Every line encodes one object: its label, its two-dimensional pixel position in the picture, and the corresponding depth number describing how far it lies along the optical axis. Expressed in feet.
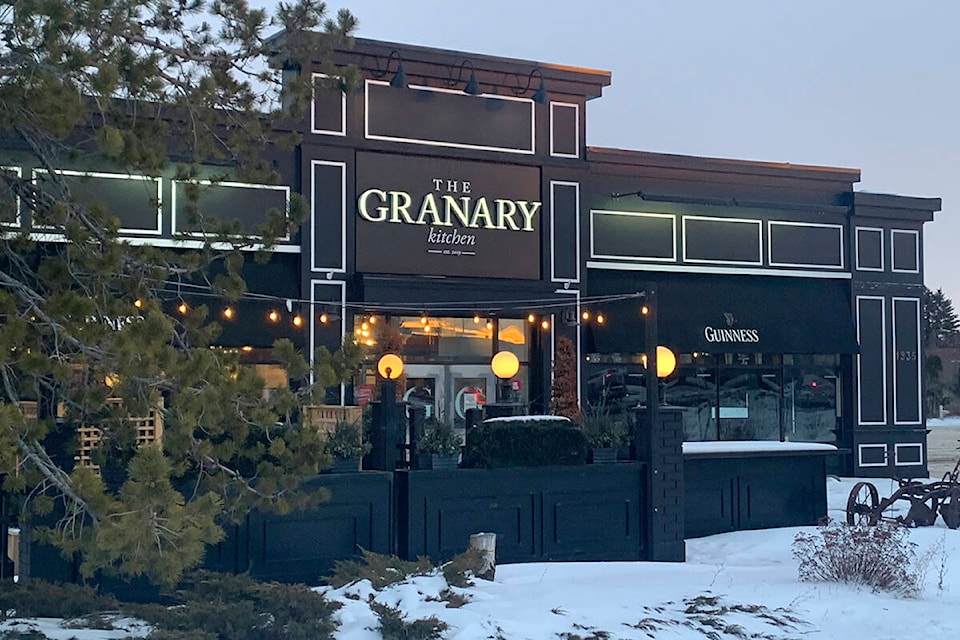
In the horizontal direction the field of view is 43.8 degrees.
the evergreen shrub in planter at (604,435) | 46.11
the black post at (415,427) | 42.19
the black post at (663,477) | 46.03
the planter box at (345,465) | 40.32
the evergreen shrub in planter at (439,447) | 42.27
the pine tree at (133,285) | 23.09
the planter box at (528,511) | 41.57
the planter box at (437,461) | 42.19
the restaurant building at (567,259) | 69.00
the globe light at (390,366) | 63.10
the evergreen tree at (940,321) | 217.36
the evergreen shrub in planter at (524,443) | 43.65
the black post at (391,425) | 41.65
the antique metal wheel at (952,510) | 53.67
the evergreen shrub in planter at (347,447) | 40.40
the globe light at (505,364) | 60.23
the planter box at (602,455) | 46.03
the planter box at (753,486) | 52.70
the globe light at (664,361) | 53.57
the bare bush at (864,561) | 35.35
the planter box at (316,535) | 37.70
